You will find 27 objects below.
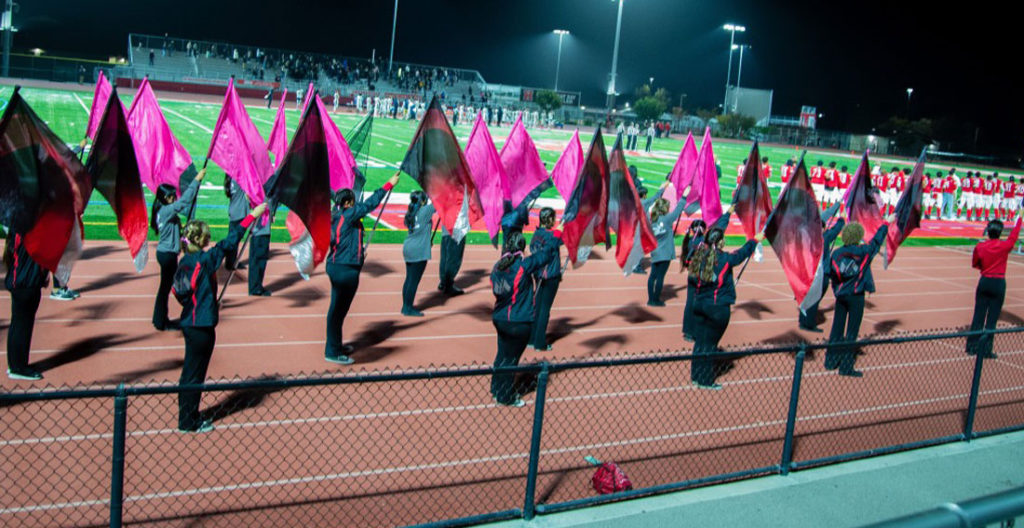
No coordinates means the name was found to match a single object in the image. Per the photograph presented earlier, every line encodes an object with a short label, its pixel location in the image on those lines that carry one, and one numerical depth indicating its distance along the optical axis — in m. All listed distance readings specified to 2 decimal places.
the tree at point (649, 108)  79.69
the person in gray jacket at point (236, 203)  12.53
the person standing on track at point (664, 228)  13.45
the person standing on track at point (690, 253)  11.52
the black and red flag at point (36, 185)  7.91
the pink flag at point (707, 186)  13.67
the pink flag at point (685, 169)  15.07
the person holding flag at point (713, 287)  9.59
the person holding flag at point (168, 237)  10.16
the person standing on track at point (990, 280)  12.05
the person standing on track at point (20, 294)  8.32
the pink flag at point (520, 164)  13.33
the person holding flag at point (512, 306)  8.48
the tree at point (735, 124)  82.88
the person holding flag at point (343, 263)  9.68
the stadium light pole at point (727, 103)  85.54
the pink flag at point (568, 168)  14.34
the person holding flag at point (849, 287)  10.78
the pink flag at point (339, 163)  11.69
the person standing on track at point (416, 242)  11.92
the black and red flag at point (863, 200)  12.48
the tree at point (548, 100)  74.69
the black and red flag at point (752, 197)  11.71
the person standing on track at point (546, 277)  9.72
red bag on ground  6.77
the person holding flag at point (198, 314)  7.46
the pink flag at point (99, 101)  12.40
